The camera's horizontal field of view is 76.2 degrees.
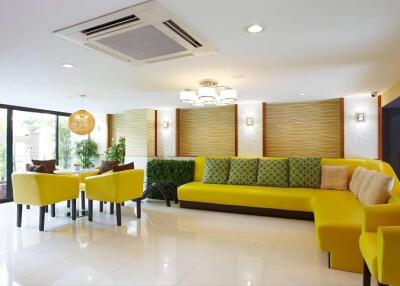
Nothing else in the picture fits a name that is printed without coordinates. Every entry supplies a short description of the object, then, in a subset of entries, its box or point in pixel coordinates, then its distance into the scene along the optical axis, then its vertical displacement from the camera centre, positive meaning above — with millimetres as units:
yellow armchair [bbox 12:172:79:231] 3748 -712
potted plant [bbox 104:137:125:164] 6992 -253
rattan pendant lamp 4555 +374
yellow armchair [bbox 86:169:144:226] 4023 -737
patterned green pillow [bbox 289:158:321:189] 4719 -572
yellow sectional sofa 2582 -920
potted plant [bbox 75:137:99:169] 7547 -270
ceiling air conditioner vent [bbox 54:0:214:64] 1913 +950
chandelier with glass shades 3752 +726
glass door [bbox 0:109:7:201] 5965 -258
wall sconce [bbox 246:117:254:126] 5992 +506
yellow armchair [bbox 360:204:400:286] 1648 -733
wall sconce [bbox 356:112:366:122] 5090 +524
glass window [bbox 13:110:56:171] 6289 +155
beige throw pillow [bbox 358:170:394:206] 2875 -561
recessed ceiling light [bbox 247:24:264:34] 2135 +975
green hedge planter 5845 -683
